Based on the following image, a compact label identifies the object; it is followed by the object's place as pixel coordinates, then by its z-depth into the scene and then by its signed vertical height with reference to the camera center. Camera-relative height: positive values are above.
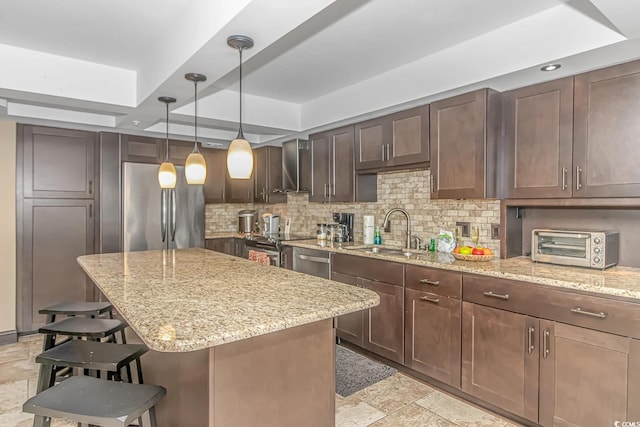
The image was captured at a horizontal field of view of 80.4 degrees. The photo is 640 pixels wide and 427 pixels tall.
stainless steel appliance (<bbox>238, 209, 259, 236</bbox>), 5.80 -0.16
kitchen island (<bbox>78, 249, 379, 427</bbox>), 1.32 -0.51
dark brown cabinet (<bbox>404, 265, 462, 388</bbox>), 2.64 -0.82
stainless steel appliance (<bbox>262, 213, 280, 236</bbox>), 5.29 -0.19
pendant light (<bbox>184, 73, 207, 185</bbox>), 2.70 +0.31
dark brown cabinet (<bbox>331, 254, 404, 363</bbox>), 3.05 -0.83
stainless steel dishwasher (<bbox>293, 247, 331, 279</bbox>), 3.76 -0.53
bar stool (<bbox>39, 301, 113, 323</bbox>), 2.49 -0.67
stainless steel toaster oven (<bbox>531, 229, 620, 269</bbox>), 2.34 -0.23
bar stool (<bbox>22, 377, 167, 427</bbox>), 1.25 -0.67
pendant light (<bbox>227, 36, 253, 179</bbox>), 2.15 +0.30
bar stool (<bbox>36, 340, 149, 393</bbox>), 1.68 -0.68
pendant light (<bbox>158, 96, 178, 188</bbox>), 3.01 +0.28
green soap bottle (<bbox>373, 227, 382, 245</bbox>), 4.04 -0.30
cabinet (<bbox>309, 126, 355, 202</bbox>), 3.98 +0.49
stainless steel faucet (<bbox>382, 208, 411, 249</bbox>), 3.73 -0.08
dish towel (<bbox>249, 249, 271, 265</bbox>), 4.53 -0.56
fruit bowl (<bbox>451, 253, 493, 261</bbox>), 2.76 -0.34
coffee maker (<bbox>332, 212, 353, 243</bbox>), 4.31 -0.21
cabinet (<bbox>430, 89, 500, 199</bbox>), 2.76 +0.51
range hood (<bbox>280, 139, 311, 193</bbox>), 4.61 +0.56
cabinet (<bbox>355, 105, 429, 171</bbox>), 3.23 +0.65
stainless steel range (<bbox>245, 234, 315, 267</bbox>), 4.35 -0.40
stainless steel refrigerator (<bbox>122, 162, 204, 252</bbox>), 4.44 -0.02
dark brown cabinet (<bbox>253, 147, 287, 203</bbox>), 5.30 +0.52
